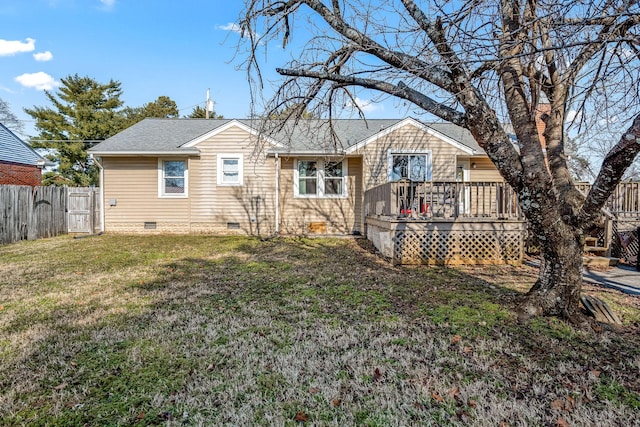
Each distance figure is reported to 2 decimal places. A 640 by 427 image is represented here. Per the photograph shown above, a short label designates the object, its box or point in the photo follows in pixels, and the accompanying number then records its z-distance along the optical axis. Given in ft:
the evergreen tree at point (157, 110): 115.02
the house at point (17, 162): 52.65
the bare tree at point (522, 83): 11.11
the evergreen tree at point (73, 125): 95.81
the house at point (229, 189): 40.63
